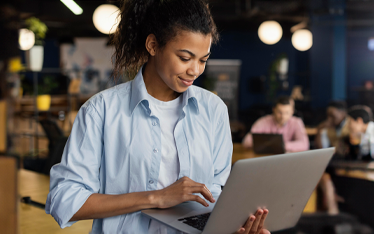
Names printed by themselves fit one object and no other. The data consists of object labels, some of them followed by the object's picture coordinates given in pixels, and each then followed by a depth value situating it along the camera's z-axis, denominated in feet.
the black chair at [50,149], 8.34
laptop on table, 10.80
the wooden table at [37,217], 5.27
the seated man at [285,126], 13.92
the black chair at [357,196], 7.70
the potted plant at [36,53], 13.34
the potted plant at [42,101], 16.34
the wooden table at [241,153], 11.76
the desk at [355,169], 8.78
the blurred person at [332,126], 15.35
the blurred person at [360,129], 11.50
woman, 3.39
